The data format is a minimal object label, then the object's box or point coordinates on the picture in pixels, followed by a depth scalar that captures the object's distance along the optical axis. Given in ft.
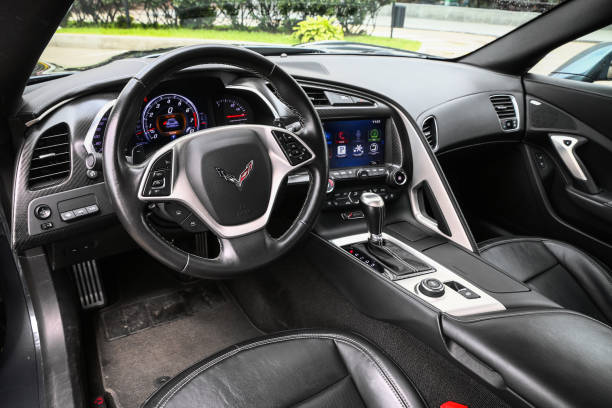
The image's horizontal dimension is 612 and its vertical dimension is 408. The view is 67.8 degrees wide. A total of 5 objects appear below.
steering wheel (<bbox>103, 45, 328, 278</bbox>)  3.46
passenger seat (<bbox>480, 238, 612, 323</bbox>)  5.50
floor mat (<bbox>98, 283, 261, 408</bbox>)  5.85
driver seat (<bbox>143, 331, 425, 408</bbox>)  3.54
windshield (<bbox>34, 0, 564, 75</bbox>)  4.98
